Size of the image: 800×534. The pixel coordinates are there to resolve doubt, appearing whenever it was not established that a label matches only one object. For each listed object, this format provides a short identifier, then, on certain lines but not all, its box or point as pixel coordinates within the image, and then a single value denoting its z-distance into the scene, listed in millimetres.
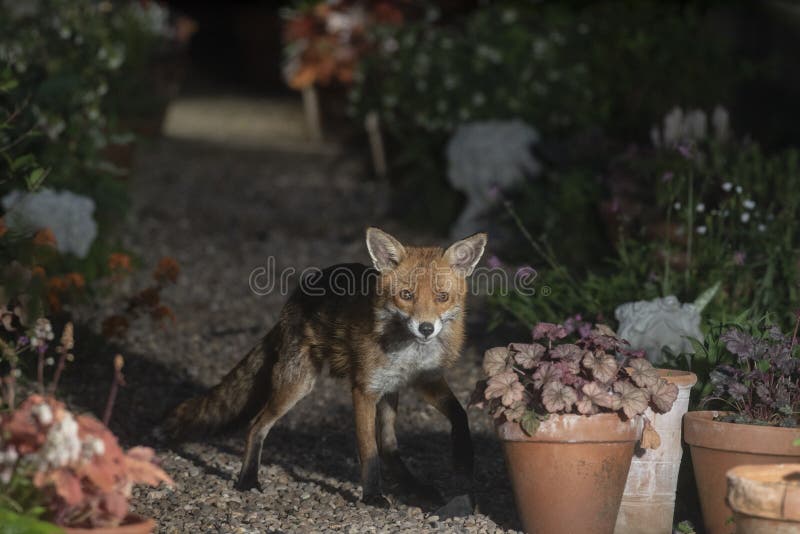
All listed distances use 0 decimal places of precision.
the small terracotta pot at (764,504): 6762
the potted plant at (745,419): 8094
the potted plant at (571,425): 8102
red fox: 9391
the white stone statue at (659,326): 11086
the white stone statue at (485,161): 20672
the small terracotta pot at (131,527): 6246
